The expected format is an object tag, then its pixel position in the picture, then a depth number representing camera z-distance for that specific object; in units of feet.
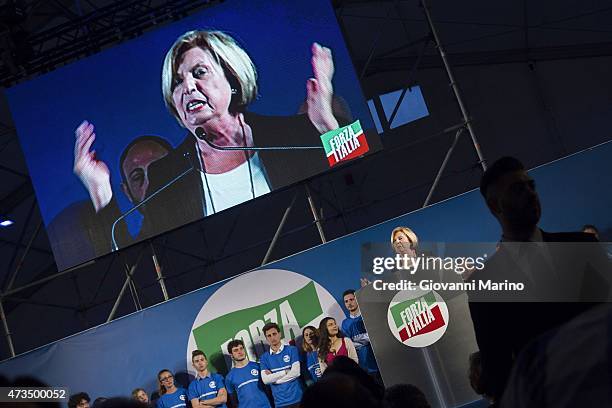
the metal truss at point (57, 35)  36.96
